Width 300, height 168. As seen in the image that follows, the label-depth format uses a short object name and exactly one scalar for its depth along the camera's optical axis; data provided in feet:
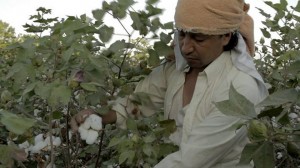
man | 4.94
